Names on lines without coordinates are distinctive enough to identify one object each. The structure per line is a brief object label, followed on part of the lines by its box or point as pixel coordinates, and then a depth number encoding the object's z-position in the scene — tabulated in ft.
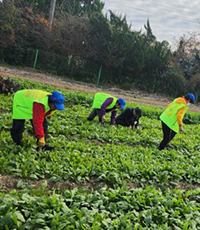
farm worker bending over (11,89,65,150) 16.35
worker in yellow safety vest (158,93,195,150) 23.95
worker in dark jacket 29.94
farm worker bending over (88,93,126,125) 27.25
